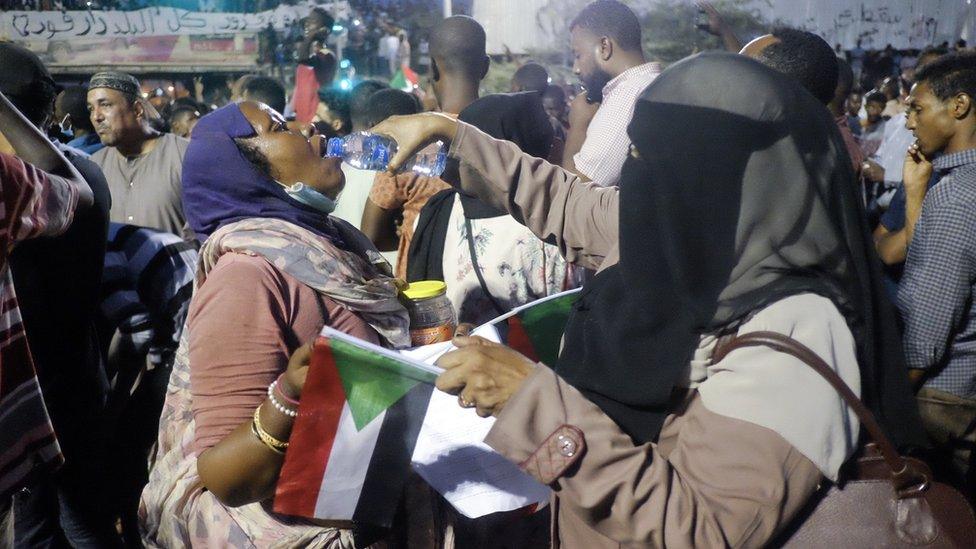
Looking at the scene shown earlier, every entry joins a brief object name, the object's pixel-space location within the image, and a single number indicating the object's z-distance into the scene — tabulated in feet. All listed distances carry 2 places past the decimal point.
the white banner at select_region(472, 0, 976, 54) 45.80
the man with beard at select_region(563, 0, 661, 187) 11.43
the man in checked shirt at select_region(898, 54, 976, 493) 8.38
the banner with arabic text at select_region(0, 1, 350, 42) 44.21
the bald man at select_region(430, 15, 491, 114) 13.53
